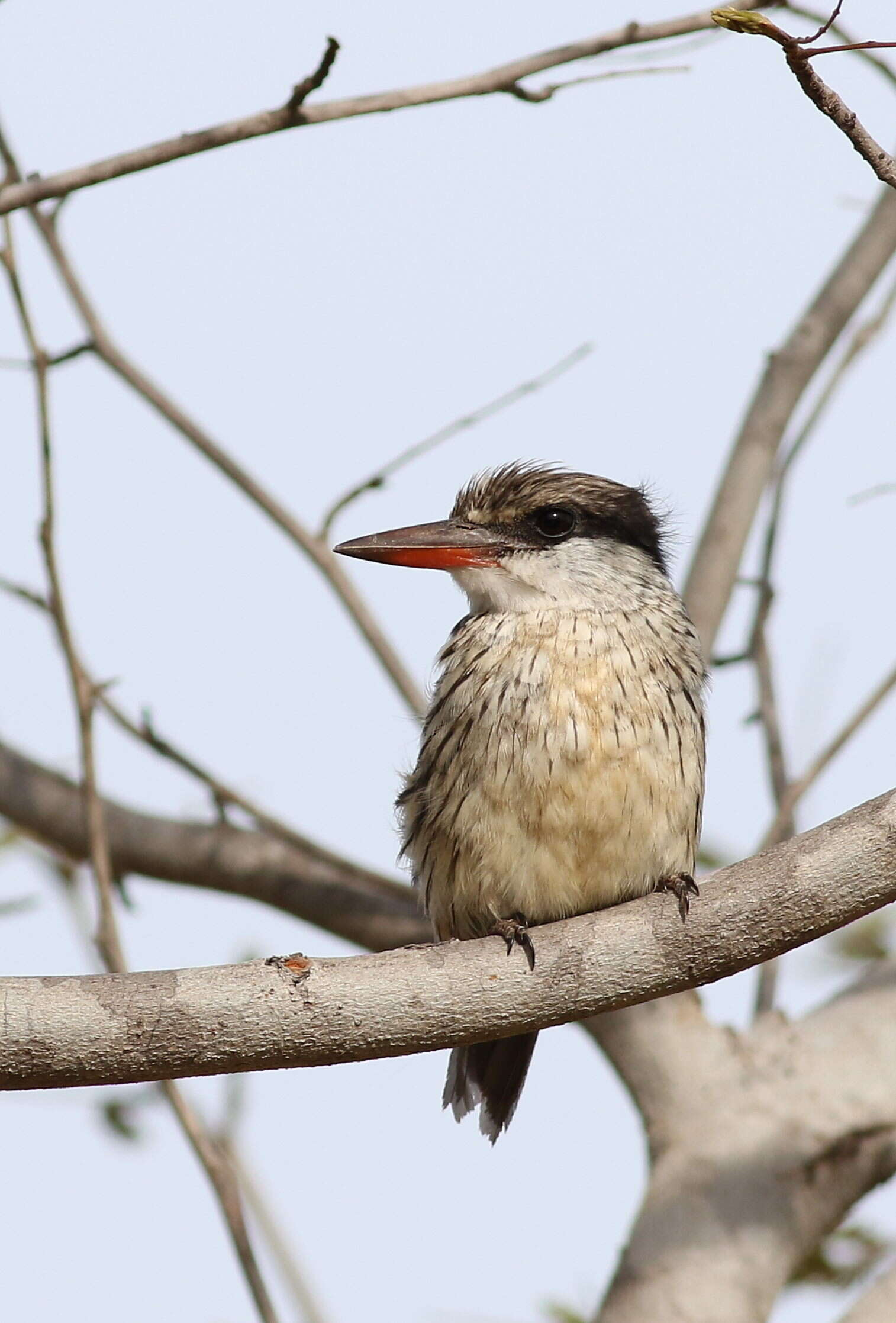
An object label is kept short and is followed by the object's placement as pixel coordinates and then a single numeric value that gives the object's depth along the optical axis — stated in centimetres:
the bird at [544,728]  677
